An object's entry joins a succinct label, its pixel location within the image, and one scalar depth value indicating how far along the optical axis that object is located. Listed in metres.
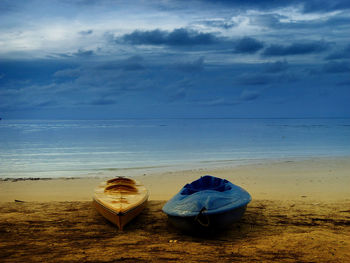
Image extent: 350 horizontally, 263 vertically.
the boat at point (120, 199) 7.32
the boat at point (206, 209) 6.45
